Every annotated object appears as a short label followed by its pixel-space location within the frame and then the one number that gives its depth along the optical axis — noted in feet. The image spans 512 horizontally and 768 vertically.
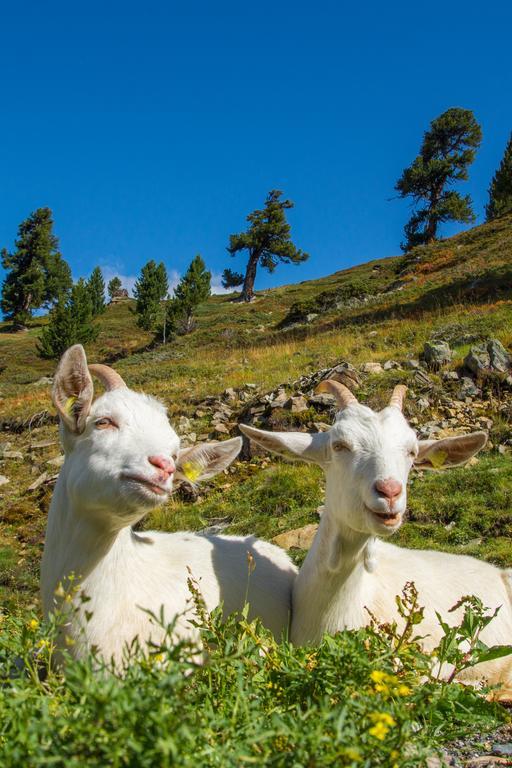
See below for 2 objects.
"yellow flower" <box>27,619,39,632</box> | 6.78
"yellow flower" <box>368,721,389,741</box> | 4.76
